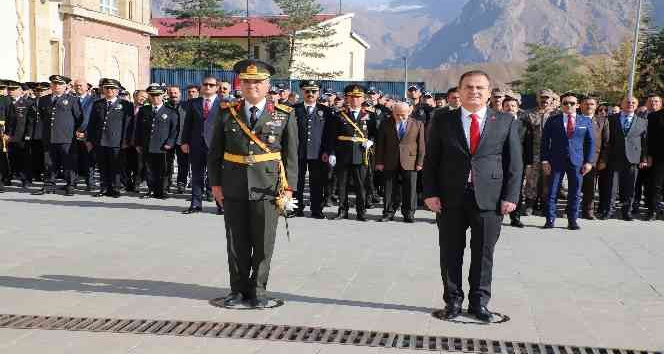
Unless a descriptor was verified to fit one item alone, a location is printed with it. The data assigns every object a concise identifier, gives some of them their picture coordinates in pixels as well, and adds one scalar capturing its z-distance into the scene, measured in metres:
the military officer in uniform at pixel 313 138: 12.17
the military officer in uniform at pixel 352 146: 11.85
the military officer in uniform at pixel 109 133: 13.95
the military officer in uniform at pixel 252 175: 6.36
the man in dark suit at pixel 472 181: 6.02
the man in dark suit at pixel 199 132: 11.99
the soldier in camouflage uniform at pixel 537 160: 12.62
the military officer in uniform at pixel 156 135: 13.95
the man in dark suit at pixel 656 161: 12.87
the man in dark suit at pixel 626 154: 12.70
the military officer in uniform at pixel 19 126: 14.83
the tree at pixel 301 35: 56.66
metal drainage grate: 5.36
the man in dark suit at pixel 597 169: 12.68
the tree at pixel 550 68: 69.69
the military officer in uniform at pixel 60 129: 13.84
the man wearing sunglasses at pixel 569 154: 11.39
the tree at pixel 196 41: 56.97
